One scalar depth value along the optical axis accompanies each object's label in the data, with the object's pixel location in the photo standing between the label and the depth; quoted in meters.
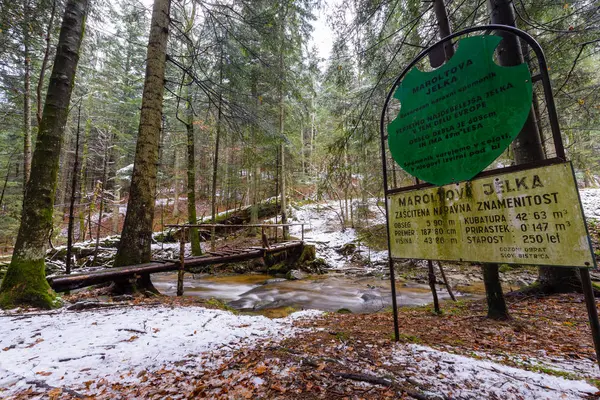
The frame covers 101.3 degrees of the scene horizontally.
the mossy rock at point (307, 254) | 10.73
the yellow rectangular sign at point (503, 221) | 1.44
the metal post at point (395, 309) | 2.56
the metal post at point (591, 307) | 1.44
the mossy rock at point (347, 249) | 12.05
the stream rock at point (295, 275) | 9.29
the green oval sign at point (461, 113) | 1.73
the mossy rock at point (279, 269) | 10.24
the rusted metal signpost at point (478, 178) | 1.49
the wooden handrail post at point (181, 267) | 5.32
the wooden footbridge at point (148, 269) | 3.98
